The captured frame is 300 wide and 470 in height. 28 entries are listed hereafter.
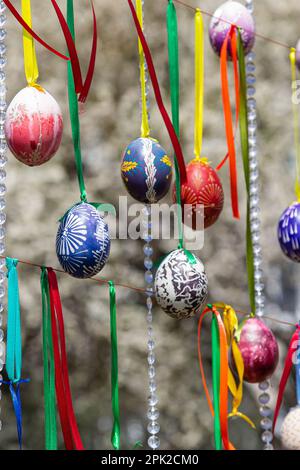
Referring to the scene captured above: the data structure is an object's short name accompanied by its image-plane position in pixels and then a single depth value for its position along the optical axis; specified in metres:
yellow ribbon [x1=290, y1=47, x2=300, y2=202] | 1.69
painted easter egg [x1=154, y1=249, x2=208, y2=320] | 1.52
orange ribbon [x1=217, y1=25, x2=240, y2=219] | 1.60
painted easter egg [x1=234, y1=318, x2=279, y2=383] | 1.61
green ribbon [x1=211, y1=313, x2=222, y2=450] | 1.58
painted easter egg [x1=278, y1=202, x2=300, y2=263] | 1.62
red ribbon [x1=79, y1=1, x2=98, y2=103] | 1.52
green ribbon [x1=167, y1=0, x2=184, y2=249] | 1.54
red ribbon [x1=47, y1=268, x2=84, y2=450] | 1.50
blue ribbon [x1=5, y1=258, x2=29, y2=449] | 1.49
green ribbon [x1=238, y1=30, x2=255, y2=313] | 1.62
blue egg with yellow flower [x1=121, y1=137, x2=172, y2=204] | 1.54
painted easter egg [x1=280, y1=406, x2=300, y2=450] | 1.60
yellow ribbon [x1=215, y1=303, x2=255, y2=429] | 1.60
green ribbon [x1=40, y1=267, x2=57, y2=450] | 1.50
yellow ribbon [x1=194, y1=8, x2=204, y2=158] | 1.61
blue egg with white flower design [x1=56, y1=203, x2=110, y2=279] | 1.48
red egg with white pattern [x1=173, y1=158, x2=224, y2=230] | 1.58
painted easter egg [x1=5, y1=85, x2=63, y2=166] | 1.48
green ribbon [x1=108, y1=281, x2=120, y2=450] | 1.56
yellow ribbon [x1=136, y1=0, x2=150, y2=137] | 1.58
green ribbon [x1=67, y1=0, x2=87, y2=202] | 1.51
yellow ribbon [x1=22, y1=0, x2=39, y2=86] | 1.50
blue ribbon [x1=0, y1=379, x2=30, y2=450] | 1.48
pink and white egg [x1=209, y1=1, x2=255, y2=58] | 1.66
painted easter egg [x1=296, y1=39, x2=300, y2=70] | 1.71
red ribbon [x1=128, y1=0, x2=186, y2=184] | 1.52
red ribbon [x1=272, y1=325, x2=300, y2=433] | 1.63
